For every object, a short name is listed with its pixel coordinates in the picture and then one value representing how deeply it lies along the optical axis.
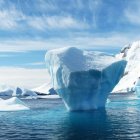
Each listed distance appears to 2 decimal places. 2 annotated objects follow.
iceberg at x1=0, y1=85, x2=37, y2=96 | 125.75
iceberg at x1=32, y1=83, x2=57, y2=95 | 135.25
